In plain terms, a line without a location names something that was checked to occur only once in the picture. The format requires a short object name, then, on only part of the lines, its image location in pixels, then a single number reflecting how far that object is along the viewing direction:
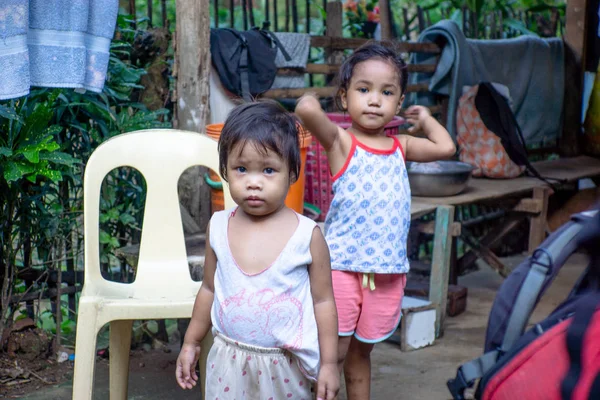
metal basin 4.31
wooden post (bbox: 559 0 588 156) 6.36
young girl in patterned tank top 2.59
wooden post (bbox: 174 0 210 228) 3.62
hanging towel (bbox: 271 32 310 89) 4.17
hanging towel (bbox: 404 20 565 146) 5.16
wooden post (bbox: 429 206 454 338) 4.12
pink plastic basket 3.70
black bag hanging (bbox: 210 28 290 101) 3.83
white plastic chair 2.57
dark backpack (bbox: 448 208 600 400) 1.35
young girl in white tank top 2.02
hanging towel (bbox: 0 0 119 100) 2.71
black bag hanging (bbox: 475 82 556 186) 4.93
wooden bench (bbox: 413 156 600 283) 4.71
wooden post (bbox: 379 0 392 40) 4.98
